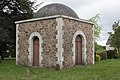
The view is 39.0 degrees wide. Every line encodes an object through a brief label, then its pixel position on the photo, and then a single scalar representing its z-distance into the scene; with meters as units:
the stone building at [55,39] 12.93
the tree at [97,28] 29.41
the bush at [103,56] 22.44
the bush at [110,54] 25.46
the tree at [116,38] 35.29
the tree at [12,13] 20.45
